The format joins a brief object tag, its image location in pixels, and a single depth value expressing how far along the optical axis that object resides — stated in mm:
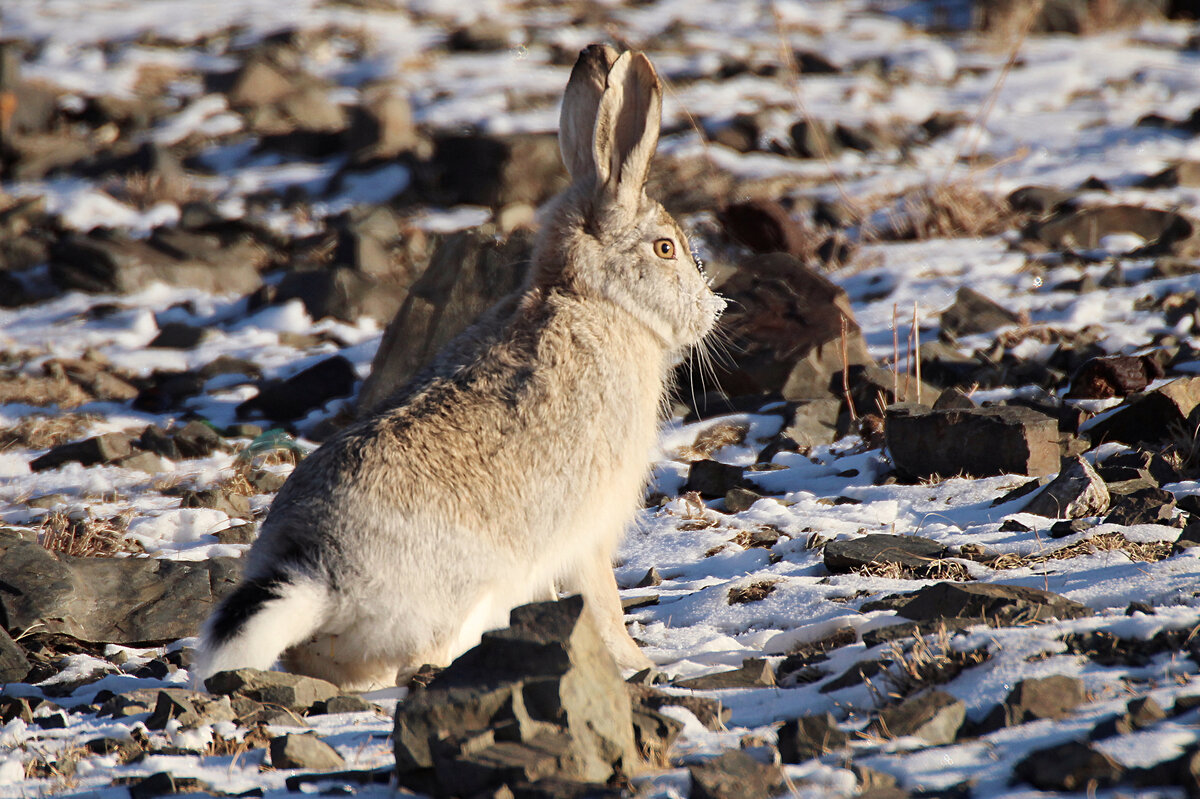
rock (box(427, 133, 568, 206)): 21828
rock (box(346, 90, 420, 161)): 24172
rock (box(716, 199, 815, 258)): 18016
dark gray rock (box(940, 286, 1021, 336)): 14734
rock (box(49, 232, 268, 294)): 18906
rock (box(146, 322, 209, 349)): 16909
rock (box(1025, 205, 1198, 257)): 17203
